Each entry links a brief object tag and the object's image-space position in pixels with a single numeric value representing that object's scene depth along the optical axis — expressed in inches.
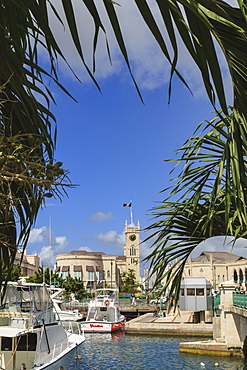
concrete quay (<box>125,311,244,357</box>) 1024.2
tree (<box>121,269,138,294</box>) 4042.8
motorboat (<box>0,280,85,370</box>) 733.9
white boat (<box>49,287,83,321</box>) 1835.6
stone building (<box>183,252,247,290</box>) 3924.7
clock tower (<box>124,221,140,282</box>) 5083.7
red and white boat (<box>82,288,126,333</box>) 1750.5
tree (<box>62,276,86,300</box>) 2988.2
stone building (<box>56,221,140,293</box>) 4507.9
